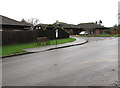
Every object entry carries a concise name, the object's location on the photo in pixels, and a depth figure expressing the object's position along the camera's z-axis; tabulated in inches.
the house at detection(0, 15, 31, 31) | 800.3
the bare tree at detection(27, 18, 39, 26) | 2763.0
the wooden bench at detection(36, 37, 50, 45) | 684.8
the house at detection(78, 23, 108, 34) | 2266.1
